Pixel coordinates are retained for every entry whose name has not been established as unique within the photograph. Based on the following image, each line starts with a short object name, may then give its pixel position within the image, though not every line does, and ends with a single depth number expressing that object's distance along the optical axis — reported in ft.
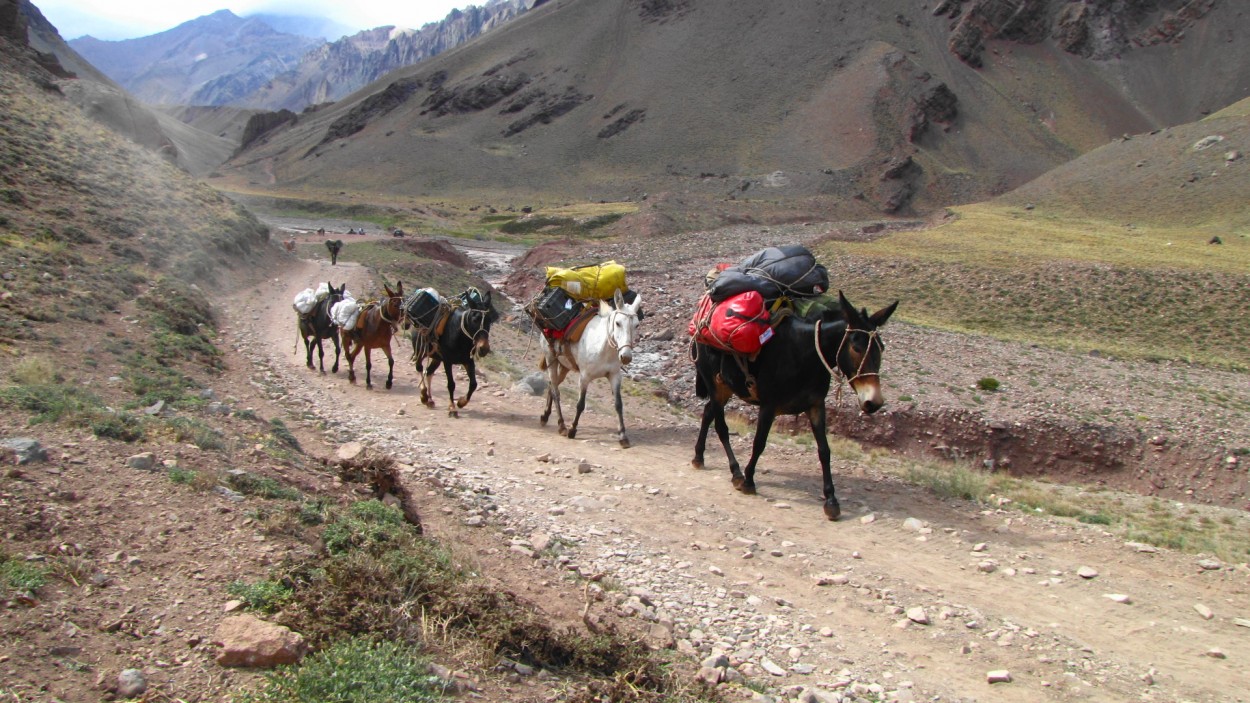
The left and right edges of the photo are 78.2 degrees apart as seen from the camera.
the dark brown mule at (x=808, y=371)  29.43
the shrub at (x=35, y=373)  30.01
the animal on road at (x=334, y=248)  129.21
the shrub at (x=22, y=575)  14.21
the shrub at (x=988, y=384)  64.34
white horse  40.34
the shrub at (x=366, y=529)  19.77
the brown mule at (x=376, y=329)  55.31
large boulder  13.96
